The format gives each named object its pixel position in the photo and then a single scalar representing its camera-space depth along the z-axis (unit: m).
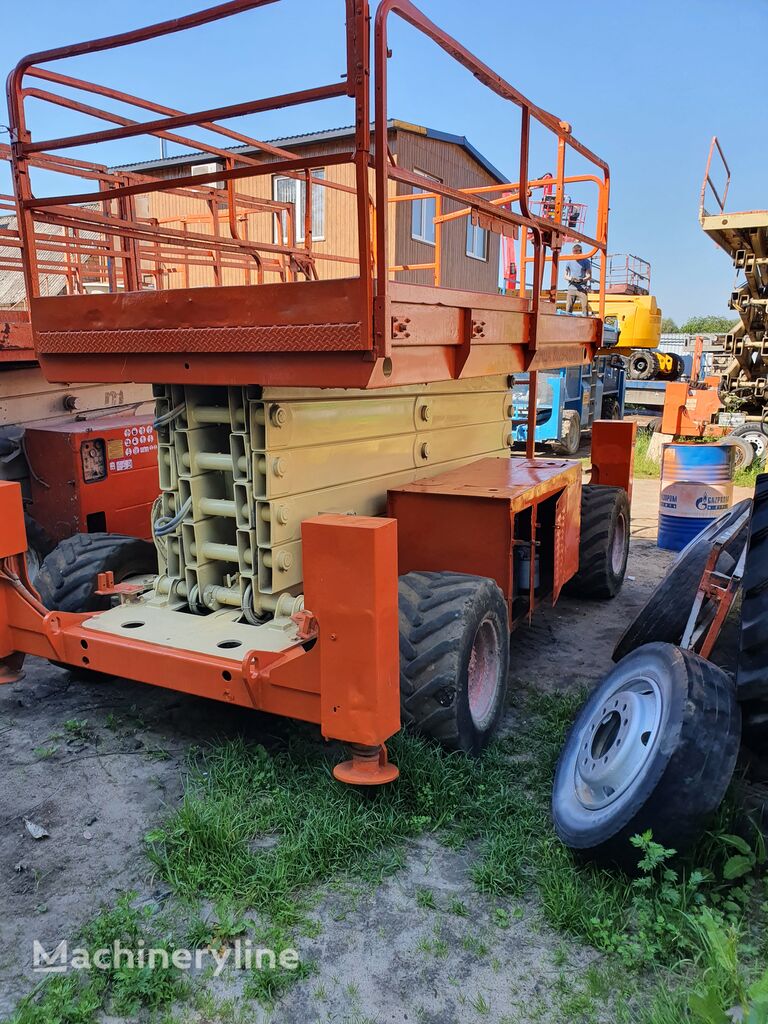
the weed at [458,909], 2.64
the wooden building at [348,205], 15.25
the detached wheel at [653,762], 2.55
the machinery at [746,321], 12.26
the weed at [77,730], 3.86
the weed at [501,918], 2.59
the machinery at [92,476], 5.45
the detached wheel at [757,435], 12.61
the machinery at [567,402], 13.09
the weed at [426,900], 2.69
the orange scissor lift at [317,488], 2.80
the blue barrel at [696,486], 7.64
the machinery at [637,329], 17.86
